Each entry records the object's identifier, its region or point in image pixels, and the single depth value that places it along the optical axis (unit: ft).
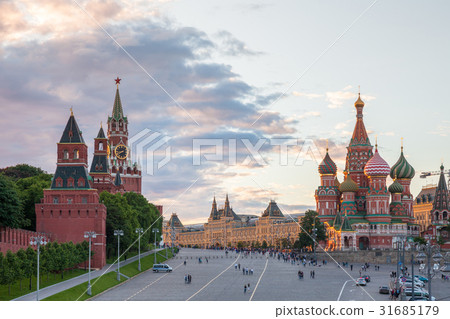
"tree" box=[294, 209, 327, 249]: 483.51
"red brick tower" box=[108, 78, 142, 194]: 619.67
